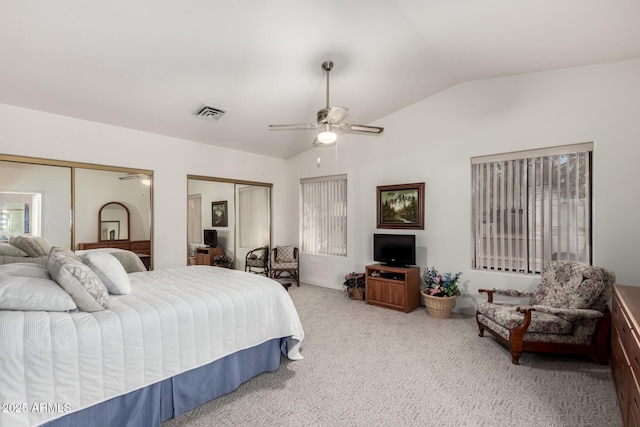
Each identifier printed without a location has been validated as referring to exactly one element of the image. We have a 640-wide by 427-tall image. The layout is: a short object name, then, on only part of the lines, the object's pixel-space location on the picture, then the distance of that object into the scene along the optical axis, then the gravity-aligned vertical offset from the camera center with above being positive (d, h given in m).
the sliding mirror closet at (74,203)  3.38 +0.15
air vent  3.95 +1.34
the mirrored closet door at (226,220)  5.08 -0.09
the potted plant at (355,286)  4.95 -1.16
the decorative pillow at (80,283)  1.89 -0.43
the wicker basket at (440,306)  4.00 -1.20
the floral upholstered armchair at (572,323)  2.72 -0.99
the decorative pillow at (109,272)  2.30 -0.44
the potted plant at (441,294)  4.02 -1.07
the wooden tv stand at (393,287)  4.33 -1.06
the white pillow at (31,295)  1.69 -0.46
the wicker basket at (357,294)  4.95 -1.28
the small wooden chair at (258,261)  5.77 -0.87
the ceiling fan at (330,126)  3.01 +0.91
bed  1.52 -0.82
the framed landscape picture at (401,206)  4.62 +0.13
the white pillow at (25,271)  2.08 -0.39
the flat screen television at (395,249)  4.57 -0.53
